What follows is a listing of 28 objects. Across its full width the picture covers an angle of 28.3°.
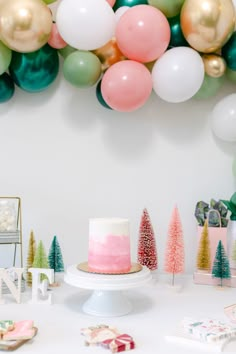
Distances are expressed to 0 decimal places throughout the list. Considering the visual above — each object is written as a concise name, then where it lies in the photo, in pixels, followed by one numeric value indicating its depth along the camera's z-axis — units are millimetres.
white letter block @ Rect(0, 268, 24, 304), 1270
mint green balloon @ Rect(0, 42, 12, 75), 1488
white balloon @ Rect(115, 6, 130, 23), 1518
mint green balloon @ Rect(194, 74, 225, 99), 1571
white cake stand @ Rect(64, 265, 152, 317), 1141
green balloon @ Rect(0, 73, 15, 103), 1588
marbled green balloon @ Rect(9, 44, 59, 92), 1537
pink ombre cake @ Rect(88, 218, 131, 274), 1188
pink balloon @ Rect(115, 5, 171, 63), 1402
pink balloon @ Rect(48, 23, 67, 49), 1527
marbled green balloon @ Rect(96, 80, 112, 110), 1599
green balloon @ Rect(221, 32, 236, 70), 1519
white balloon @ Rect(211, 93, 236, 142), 1562
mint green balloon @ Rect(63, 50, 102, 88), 1493
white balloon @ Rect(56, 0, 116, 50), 1396
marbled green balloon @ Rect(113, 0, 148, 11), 1575
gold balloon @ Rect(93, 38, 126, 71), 1521
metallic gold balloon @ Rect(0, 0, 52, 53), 1391
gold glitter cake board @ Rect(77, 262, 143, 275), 1206
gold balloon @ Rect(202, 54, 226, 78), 1529
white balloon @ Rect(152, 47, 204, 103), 1436
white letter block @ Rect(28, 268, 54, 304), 1263
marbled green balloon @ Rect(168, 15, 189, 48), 1533
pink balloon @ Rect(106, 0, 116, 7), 1544
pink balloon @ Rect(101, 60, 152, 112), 1410
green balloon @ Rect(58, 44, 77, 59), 1577
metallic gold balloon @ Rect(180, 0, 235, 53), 1410
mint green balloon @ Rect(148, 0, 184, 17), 1486
